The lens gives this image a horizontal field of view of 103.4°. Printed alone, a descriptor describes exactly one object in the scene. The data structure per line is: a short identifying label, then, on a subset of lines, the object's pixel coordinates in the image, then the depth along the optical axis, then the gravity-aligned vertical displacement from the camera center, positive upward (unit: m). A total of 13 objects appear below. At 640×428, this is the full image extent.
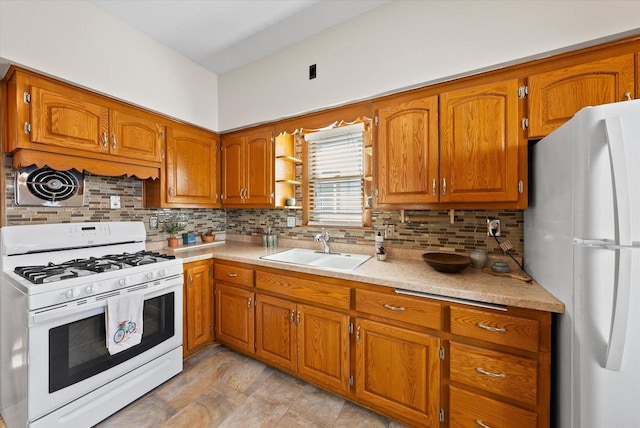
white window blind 2.43 +0.35
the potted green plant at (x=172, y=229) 2.56 -0.18
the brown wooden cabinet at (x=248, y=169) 2.52 +0.44
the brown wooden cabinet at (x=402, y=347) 1.22 -0.82
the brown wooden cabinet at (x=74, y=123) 1.60 +0.66
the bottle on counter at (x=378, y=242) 2.03 -0.25
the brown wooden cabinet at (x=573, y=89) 1.25 +0.63
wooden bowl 1.54 -0.33
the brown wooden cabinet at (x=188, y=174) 2.39 +0.39
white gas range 1.34 -0.69
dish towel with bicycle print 1.56 -0.70
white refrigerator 0.85 -0.20
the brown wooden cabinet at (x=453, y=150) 1.49 +0.40
